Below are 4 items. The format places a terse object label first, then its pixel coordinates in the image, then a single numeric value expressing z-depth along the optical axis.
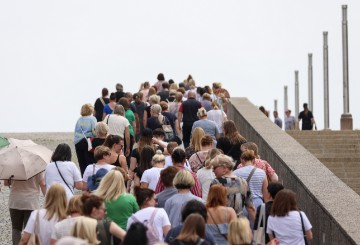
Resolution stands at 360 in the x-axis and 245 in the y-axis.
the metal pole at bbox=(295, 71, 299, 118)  88.80
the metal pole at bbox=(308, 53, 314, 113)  82.25
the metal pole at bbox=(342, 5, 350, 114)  56.94
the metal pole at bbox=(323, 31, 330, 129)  64.44
